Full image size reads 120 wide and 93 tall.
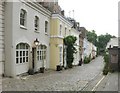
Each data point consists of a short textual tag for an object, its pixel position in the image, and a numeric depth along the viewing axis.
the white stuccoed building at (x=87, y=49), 26.65
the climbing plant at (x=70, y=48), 13.98
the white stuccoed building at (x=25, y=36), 7.80
